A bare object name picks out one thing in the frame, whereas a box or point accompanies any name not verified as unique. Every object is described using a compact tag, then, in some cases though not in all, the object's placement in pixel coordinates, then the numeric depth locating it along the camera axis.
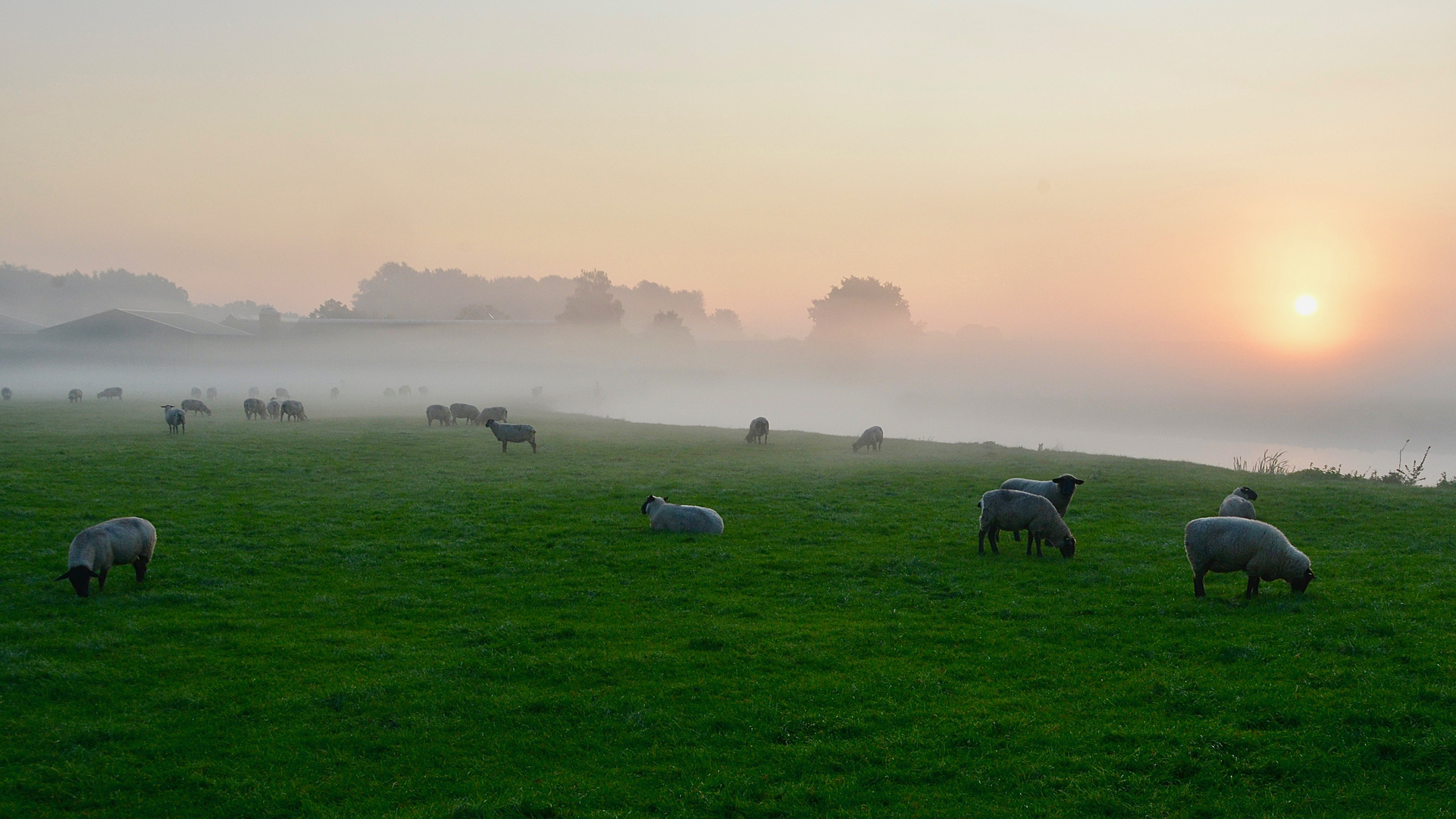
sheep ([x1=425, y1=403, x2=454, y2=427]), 47.44
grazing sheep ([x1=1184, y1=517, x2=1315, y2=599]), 13.41
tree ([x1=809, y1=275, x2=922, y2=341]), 154.75
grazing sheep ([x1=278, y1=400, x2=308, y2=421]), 46.56
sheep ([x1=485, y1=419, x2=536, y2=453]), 36.08
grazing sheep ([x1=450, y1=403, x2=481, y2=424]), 48.38
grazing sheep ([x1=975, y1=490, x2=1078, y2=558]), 17.12
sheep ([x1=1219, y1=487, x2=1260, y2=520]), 18.86
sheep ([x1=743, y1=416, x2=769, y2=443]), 42.06
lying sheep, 19.75
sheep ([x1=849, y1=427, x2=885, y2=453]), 40.19
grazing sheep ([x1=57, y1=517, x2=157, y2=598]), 13.88
